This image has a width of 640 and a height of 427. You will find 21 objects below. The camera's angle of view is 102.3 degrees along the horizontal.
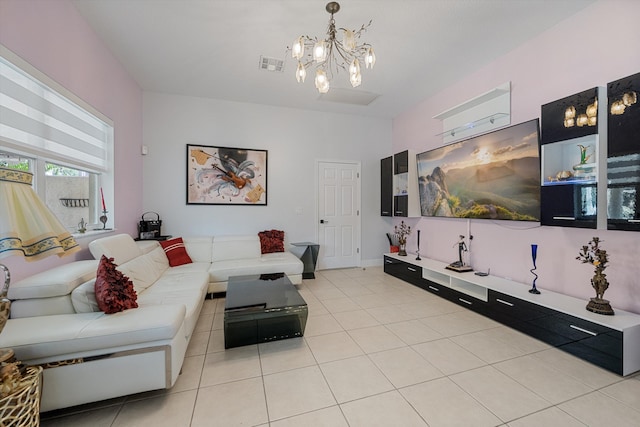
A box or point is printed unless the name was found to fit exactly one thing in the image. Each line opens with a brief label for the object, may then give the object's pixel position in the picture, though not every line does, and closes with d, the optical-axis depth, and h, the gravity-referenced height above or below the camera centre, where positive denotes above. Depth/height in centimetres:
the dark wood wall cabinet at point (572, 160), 218 +48
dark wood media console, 191 -98
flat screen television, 277 +45
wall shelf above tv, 314 +131
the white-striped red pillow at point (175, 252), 359 -59
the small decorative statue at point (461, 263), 349 -73
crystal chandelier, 207 +138
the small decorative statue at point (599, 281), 211 -59
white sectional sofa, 146 -76
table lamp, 111 -7
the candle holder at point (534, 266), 264 -58
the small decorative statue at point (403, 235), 479 -47
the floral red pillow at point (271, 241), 442 -53
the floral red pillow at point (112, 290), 174 -56
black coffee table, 228 -94
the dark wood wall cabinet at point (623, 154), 192 +43
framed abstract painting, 435 +61
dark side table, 446 -84
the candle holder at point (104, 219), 301 -10
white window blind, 179 +76
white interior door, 509 -9
